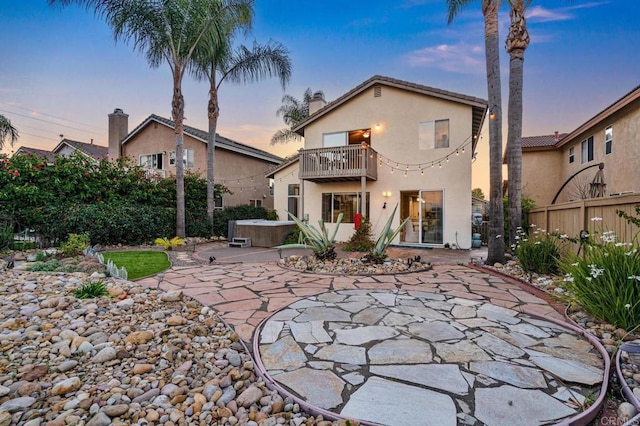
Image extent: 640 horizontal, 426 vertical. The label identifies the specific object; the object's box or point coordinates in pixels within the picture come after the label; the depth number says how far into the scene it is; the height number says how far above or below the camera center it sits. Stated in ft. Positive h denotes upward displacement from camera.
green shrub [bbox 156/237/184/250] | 32.24 -3.31
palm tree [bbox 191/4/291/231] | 41.11 +21.12
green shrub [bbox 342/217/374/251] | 32.07 -3.03
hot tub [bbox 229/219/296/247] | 36.24 -2.33
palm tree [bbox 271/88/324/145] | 67.26 +22.86
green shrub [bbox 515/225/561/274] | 17.99 -2.62
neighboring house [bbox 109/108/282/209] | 53.72 +11.66
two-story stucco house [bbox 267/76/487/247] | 34.81 +6.78
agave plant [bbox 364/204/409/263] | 21.29 -2.60
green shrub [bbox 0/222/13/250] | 22.71 -1.69
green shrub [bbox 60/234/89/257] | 21.50 -2.52
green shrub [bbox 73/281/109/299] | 11.57 -3.14
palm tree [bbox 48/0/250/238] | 32.42 +21.46
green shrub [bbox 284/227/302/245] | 37.70 -3.12
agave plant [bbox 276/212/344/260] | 22.88 -2.43
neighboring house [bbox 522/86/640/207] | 29.32 +7.67
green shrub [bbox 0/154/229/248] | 27.09 +1.43
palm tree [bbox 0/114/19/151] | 42.66 +12.10
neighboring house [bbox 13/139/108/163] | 64.39 +14.97
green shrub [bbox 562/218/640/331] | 9.41 -2.39
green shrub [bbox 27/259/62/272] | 16.67 -3.07
